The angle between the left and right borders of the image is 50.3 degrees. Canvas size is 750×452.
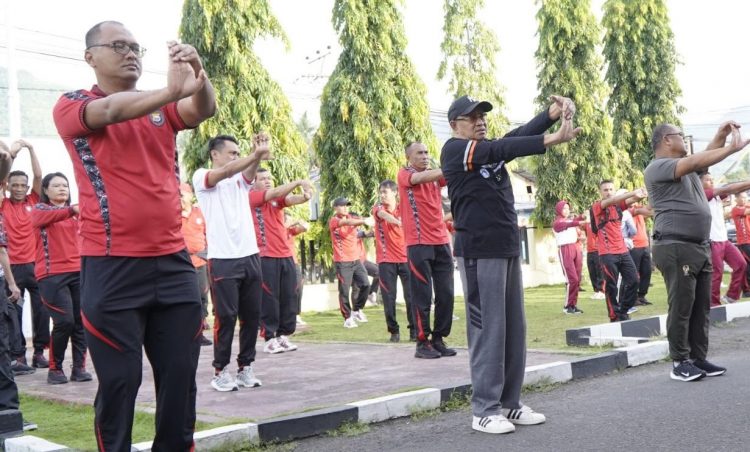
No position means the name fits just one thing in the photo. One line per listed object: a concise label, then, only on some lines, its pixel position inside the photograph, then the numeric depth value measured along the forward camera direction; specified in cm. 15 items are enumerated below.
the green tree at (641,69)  2745
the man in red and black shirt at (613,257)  1088
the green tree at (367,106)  1902
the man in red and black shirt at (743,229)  1409
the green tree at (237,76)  1656
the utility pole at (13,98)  1520
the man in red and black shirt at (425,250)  805
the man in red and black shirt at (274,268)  855
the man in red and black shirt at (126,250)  324
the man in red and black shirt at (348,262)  1394
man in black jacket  493
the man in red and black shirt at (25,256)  919
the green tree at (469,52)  2630
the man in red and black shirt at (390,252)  1010
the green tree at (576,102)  2530
